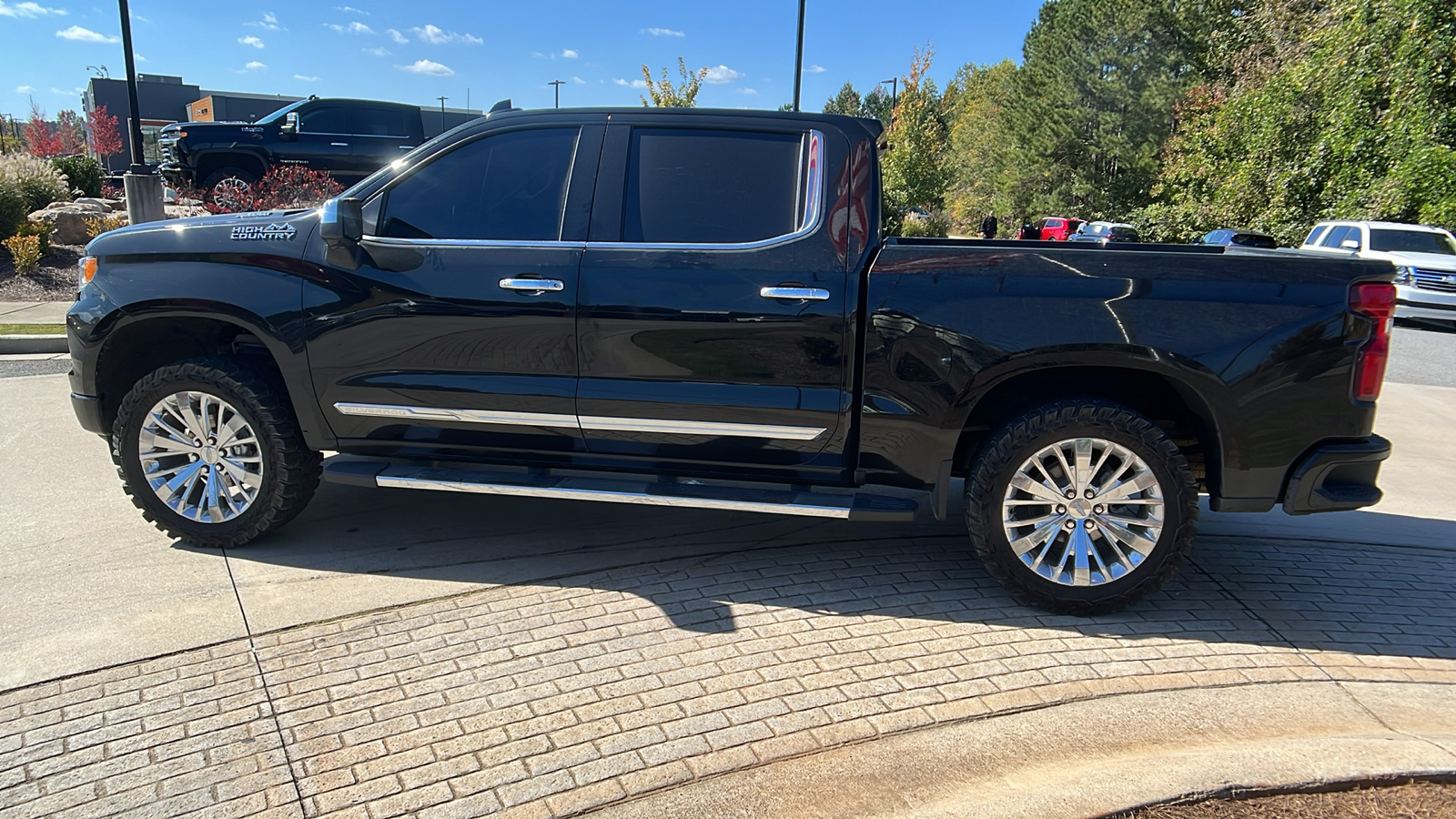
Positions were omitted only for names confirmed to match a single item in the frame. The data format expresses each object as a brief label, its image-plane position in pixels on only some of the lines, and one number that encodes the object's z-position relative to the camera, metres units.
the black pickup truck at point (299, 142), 15.16
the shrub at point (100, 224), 14.05
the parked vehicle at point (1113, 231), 28.78
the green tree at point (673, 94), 21.81
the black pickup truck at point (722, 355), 3.79
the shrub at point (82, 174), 22.55
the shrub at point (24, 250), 12.41
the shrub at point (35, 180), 15.53
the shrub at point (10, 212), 13.51
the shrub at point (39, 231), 13.03
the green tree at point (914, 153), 29.75
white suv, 16.27
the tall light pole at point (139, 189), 12.89
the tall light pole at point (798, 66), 18.30
